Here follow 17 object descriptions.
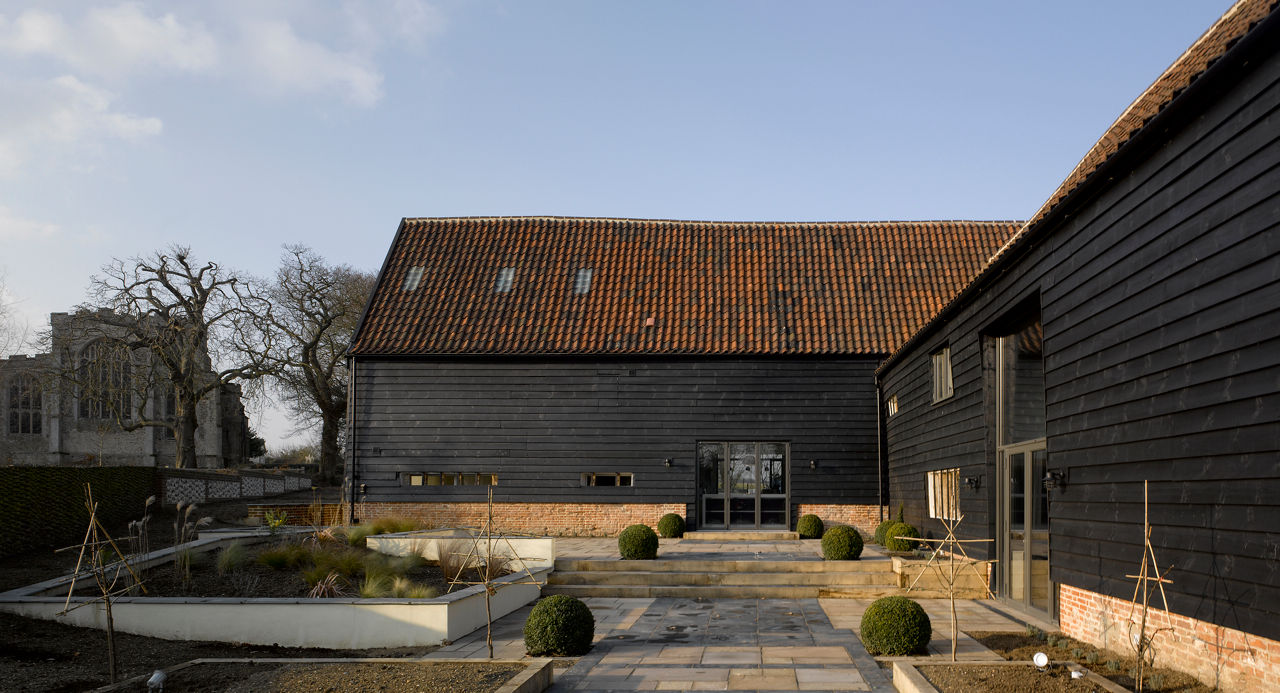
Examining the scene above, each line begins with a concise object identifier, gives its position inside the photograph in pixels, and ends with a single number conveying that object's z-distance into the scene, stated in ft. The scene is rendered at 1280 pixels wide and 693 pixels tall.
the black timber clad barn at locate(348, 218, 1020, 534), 70.23
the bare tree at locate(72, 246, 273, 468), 98.37
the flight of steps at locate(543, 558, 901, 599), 47.14
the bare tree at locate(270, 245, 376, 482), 116.06
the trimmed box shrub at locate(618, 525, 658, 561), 51.96
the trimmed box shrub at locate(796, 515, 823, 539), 63.93
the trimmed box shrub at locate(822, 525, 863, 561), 49.88
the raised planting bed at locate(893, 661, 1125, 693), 23.66
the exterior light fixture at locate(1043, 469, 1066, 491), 31.99
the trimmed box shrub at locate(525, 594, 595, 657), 30.71
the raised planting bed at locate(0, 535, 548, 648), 34.50
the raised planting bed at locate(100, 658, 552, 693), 25.12
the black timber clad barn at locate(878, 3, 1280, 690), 20.68
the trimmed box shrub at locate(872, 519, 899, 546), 56.40
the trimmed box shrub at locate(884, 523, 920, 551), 50.63
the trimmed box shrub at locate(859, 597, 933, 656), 29.71
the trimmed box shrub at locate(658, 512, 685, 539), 65.10
